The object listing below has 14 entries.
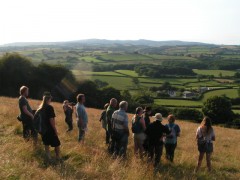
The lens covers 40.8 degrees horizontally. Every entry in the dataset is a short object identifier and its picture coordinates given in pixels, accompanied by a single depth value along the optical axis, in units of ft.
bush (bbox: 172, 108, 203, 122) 155.53
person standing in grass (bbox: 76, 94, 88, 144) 34.01
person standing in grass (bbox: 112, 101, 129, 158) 31.22
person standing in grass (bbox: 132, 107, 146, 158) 31.40
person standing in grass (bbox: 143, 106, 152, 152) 32.99
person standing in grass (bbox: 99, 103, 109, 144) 39.05
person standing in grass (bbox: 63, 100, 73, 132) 44.90
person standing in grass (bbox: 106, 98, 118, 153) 33.61
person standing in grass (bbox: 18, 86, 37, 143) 31.45
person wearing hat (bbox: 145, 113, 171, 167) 30.89
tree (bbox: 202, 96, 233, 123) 163.84
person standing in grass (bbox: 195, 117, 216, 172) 33.50
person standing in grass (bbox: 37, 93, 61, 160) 27.63
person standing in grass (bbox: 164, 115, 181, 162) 34.71
